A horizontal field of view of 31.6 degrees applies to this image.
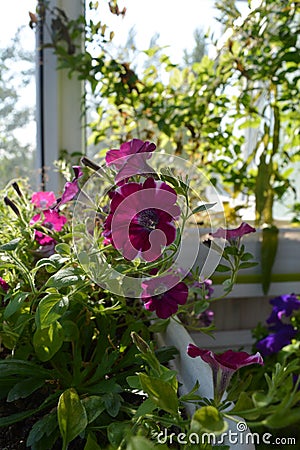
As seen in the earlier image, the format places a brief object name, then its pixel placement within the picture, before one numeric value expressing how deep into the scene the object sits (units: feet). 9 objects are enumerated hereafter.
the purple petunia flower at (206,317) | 3.28
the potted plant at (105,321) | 1.30
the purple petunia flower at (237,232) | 1.85
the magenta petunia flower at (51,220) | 2.12
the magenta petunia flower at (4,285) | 1.79
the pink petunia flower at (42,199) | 2.52
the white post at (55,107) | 4.36
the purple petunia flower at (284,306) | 3.43
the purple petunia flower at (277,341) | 3.28
